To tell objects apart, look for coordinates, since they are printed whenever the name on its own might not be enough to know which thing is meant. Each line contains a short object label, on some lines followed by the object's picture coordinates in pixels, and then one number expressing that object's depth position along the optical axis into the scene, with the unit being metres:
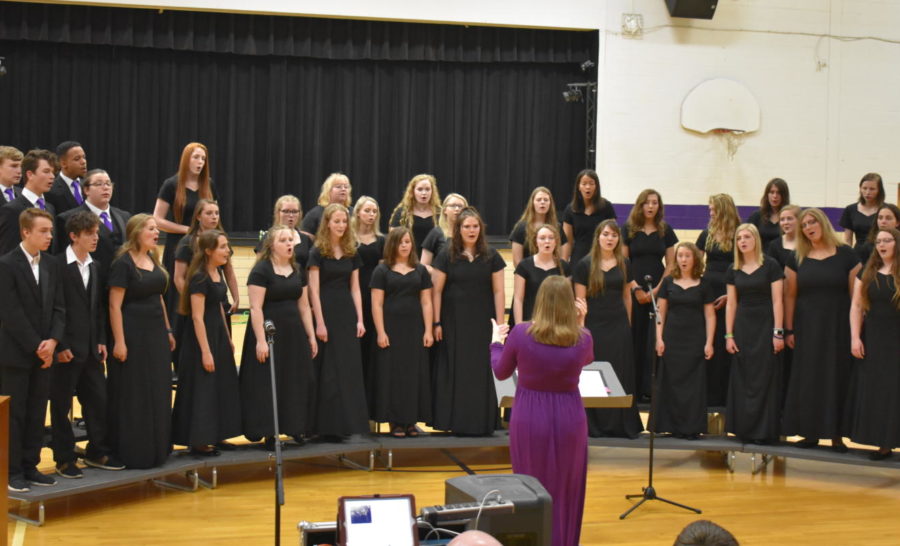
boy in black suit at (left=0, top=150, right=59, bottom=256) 5.98
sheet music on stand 5.36
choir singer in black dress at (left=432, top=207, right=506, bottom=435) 6.96
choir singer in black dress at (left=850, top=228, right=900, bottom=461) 6.55
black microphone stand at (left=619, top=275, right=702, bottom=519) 5.95
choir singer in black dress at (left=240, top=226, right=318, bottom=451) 6.40
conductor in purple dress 4.78
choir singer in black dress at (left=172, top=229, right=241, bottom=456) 6.19
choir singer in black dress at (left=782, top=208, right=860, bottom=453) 6.81
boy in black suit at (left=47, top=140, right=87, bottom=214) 6.66
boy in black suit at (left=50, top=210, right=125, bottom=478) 5.69
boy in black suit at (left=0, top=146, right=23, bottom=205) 6.18
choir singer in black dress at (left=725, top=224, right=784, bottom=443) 6.89
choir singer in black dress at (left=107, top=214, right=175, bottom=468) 5.88
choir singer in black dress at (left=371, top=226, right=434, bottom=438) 6.90
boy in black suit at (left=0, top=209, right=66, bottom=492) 5.40
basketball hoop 12.02
